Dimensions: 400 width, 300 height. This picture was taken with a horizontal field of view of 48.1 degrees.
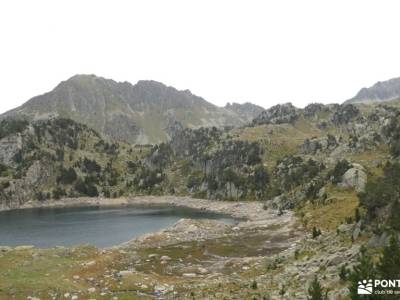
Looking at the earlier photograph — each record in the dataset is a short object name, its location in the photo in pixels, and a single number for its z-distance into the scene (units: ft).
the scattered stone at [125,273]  188.77
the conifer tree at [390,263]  98.89
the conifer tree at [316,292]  98.36
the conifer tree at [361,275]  90.74
